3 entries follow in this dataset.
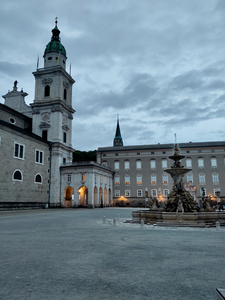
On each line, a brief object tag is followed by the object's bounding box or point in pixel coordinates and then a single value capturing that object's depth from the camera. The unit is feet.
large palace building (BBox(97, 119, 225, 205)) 207.31
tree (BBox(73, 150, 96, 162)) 288.92
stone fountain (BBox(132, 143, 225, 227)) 52.37
